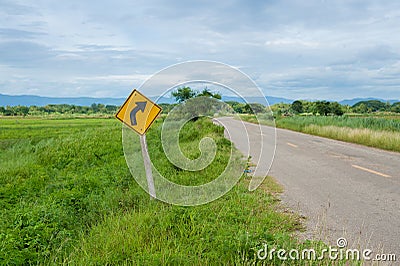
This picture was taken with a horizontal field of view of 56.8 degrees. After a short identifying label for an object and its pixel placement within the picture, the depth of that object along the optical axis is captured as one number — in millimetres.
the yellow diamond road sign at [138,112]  6148
